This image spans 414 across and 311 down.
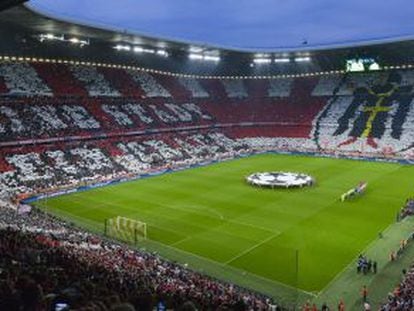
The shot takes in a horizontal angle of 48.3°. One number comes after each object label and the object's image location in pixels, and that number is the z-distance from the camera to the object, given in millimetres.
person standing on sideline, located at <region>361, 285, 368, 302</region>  20531
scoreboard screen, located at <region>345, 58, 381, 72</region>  75312
